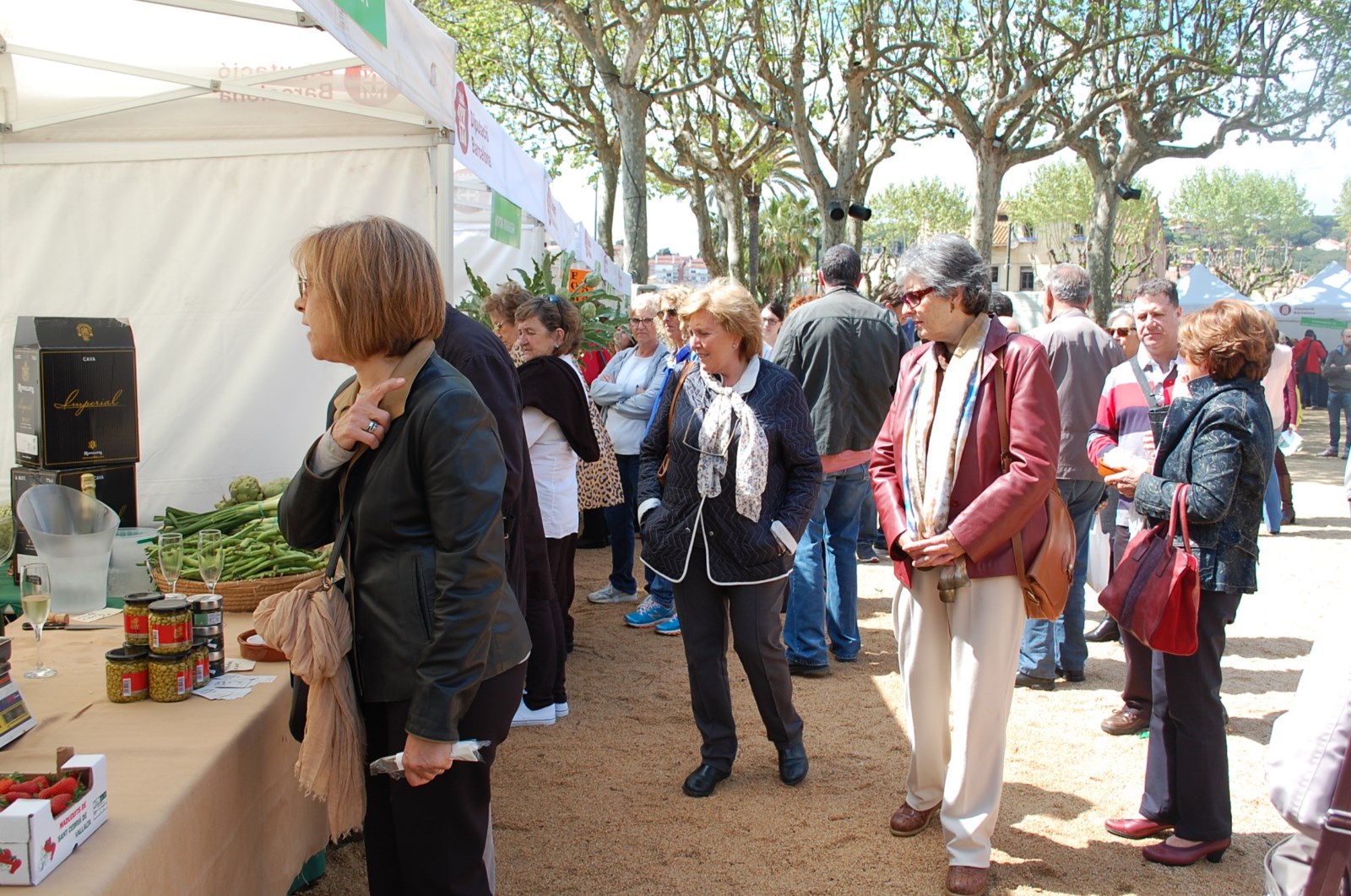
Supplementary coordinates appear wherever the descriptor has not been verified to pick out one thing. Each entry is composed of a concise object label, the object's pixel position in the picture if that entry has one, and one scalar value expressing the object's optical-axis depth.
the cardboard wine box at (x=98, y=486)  3.68
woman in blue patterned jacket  3.02
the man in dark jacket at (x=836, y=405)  5.12
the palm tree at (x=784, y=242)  47.38
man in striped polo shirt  4.32
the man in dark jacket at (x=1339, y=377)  14.56
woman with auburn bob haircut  1.85
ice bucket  3.29
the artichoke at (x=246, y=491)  4.27
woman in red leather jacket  2.89
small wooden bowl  2.80
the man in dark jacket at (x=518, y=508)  3.16
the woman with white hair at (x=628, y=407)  6.38
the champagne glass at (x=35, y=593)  2.50
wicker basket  3.26
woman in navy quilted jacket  3.50
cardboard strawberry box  1.58
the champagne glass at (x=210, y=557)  2.79
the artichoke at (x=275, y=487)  4.28
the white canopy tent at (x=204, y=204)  4.66
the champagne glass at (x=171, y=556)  2.76
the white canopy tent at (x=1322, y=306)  24.27
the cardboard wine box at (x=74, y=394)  3.79
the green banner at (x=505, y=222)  6.50
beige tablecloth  1.81
